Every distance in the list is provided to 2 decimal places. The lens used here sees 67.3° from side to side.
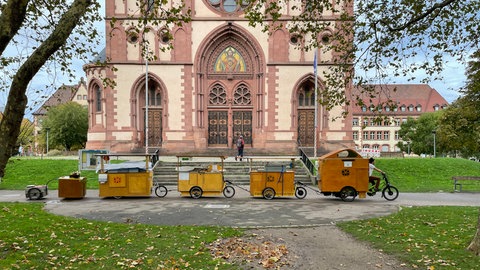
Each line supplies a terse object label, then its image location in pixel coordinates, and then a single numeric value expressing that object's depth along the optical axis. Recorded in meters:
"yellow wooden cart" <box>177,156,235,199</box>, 14.09
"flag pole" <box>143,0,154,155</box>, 27.12
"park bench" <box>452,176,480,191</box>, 17.52
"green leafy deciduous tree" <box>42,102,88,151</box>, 51.88
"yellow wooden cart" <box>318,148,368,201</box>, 13.51
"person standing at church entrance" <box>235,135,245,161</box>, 24.71
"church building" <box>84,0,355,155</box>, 29.38
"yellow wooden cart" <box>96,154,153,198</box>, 14.07
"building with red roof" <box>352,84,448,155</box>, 83.44
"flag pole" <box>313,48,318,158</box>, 25.87
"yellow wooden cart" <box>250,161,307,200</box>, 13.93
